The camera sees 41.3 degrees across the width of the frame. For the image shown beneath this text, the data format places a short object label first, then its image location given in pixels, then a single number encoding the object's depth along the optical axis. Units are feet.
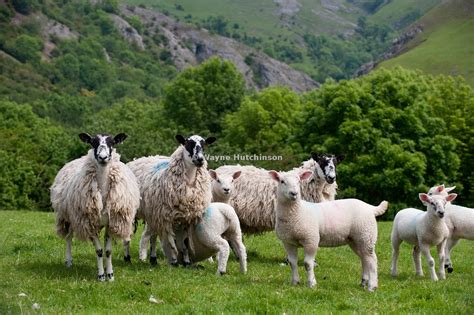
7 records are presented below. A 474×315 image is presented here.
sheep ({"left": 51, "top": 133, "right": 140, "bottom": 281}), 37.55
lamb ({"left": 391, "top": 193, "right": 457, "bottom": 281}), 39.60
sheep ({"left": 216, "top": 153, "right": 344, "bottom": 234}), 50.60
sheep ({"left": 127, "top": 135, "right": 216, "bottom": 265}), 43.06
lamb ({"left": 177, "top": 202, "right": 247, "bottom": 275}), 41.62
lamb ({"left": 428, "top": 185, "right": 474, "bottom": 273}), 44.86
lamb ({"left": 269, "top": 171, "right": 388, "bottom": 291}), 35.81
